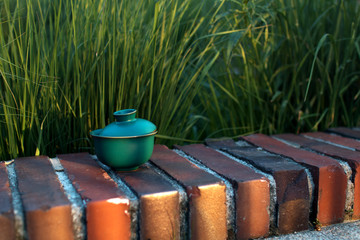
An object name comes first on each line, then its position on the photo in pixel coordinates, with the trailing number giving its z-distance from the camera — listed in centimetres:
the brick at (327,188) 141
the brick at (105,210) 112
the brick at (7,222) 105
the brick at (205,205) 122
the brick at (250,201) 129
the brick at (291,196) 135
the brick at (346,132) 187
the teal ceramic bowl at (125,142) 129
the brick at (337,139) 170
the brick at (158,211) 117
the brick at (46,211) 107
